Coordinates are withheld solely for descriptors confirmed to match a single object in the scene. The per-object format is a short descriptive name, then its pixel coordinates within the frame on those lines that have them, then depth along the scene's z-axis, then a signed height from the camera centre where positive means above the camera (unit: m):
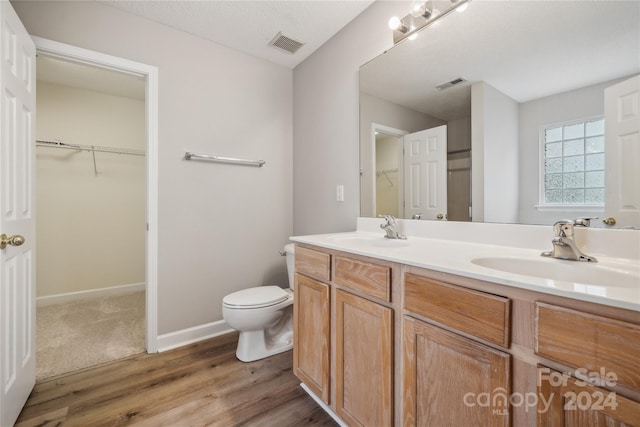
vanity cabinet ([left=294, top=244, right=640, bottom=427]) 0.56 -0.39
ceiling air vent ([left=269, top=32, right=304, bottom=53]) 2.13 +1.38
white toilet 1.78 -0.74
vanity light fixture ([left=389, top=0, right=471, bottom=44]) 1.39 +1.09
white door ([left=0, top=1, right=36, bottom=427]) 1.18 -0.02
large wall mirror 0.95 +0.44
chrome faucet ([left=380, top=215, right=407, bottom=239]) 1.55 -0.10
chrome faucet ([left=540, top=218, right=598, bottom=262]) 0.92 -0.11
